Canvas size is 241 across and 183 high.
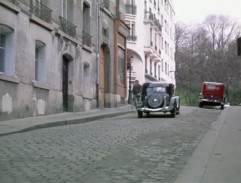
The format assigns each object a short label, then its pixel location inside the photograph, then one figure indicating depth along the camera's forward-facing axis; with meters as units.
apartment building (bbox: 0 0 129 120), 17.27
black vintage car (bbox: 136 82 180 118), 21.20
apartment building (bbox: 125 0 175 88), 49.66
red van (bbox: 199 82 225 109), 39.34
